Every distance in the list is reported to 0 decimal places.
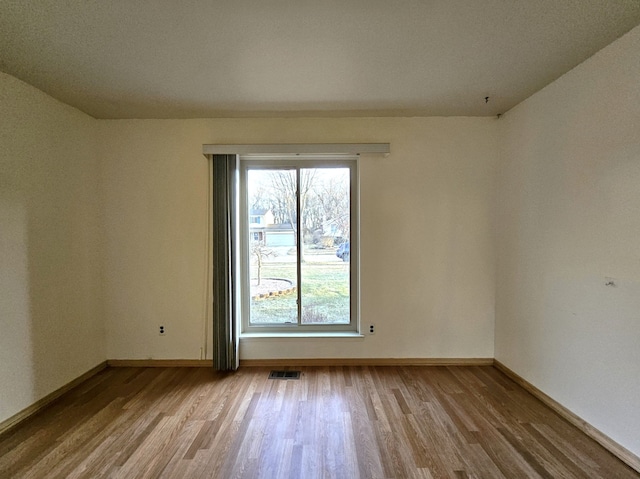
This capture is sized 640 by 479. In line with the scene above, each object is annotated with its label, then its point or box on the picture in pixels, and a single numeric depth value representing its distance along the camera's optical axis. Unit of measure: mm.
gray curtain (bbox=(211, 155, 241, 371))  3096
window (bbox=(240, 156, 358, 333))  3350
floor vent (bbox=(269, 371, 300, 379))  2998
